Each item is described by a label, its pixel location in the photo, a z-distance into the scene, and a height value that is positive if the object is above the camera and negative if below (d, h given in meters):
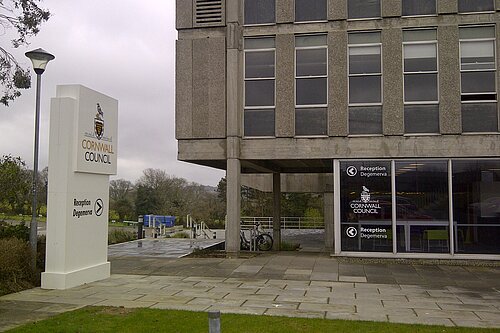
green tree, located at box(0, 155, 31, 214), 12.40 +0.65
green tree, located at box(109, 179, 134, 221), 49.93 +0.91
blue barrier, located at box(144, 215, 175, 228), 36.53 -1.03
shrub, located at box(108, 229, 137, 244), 25.23 -1.57
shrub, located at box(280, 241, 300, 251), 22.38 -1.76
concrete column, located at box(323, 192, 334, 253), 21.62 -0.56
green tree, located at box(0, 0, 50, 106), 14.03 +4.74
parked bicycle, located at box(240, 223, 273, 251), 21.22 -1.48
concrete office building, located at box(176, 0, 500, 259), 16.33 +3.35
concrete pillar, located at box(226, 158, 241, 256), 17.20 -0.04
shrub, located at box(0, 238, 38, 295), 10.93 -1.33
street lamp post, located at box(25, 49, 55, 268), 11.76 +2.29
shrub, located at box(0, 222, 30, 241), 12.84 -0.65
